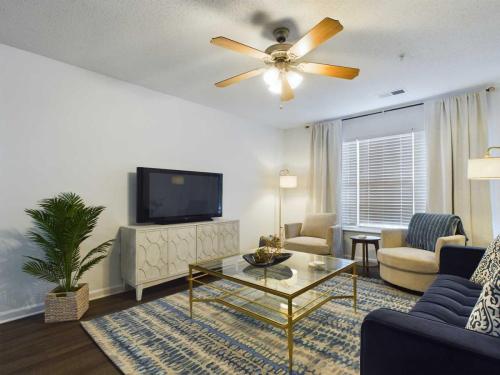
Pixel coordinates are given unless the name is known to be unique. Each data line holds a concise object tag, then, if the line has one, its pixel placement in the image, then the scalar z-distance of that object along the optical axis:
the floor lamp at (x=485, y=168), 2.54
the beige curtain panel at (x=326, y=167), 4.62
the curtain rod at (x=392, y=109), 3.30
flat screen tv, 3.10
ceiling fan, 1.78
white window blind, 3.99
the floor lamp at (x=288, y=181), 4.80
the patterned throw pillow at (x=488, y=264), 1.78
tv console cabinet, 2.83
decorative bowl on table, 2.40
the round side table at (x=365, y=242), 3.67
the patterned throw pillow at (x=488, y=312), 1.01
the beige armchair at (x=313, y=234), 3.71
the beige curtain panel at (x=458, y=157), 3.32
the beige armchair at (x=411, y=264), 2.76
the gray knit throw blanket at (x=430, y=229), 3.13
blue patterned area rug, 1.72
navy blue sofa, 0.90
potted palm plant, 2.33
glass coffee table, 1.85
